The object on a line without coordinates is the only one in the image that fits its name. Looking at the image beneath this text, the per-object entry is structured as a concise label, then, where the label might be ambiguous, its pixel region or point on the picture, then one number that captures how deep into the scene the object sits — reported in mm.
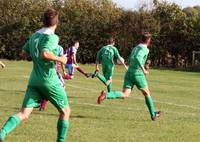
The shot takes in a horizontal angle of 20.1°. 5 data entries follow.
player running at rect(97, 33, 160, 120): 12062
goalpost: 46394
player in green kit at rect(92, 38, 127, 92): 18562
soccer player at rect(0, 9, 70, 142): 7762
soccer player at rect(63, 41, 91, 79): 21664
